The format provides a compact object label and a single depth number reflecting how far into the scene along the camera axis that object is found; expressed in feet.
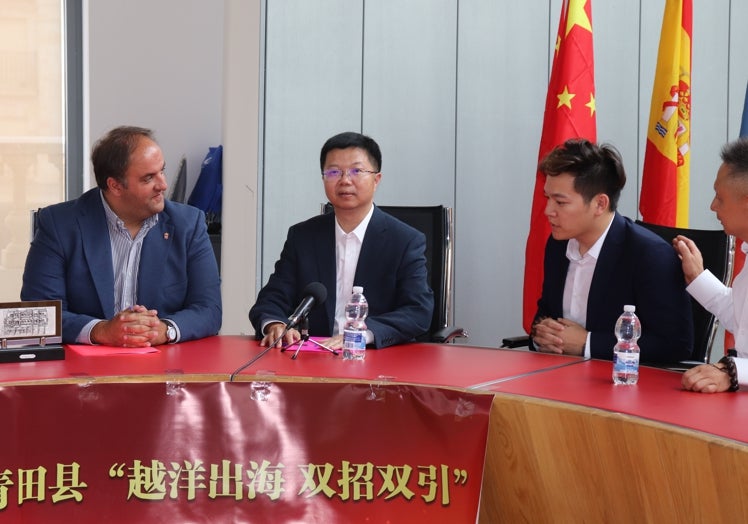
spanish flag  13.76
